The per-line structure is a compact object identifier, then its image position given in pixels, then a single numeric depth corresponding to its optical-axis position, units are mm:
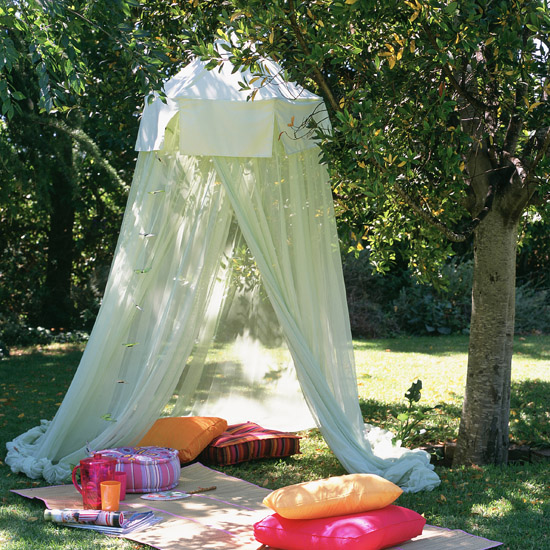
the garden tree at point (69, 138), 3330
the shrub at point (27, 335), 9633
